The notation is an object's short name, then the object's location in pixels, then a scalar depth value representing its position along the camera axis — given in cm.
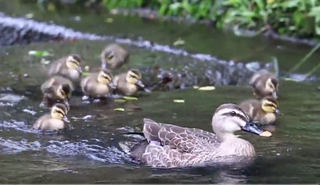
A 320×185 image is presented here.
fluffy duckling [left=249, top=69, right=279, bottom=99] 1739
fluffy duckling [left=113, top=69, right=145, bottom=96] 1841
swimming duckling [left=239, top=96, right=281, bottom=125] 1548
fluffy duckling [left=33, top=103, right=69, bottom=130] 1469
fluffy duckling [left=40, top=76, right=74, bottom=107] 1709
